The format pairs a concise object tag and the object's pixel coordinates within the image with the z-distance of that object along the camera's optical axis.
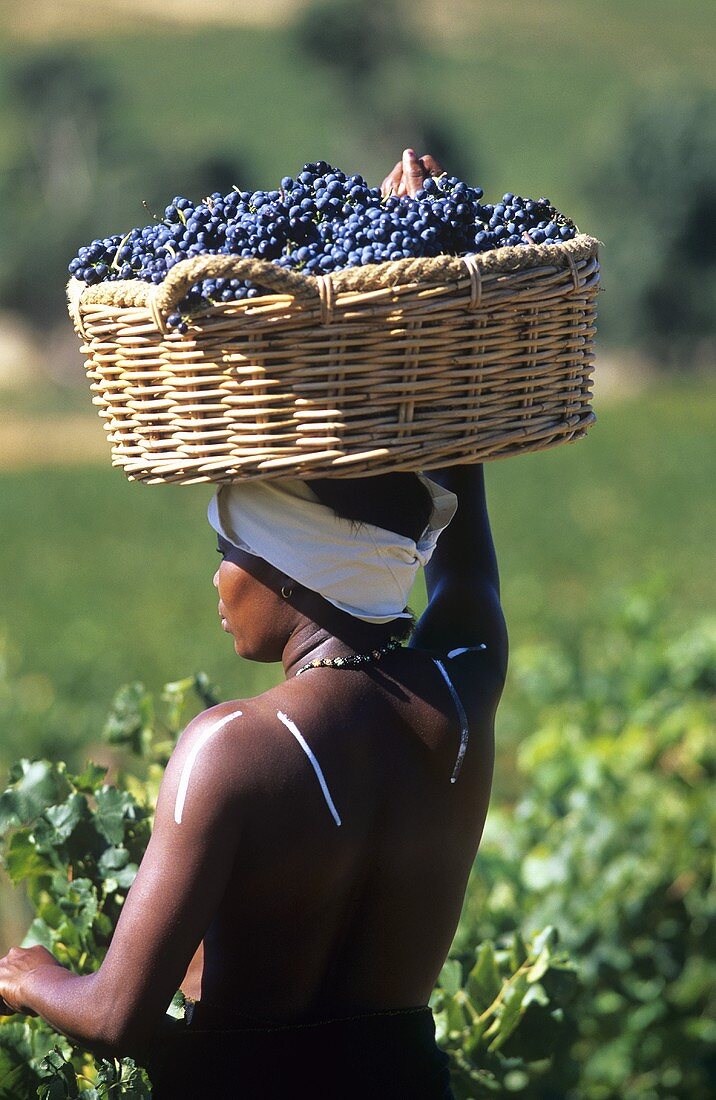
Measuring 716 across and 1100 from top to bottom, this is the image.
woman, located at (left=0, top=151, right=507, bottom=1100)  8.12
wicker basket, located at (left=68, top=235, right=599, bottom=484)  8.08
